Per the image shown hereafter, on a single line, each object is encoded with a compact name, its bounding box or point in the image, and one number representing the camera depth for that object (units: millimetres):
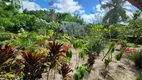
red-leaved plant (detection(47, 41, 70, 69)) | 1471
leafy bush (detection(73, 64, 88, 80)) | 1421
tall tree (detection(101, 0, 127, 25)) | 11641
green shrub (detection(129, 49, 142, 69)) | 2694
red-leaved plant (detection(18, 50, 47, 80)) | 1231
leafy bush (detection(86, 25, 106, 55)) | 2952
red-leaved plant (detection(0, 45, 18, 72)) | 1076
